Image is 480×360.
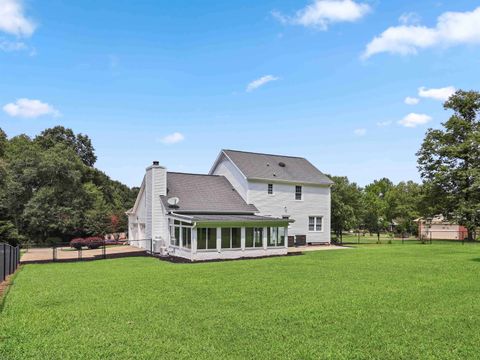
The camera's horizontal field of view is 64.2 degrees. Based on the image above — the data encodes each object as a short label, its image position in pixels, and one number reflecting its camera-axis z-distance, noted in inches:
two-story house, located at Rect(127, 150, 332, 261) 943.0
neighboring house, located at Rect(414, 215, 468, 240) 2041.1
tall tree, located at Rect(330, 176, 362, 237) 1552.7
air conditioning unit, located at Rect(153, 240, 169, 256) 1037.2
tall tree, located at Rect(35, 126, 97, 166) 2105.1
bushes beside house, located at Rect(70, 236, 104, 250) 1138.9
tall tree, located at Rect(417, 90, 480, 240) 1460.4
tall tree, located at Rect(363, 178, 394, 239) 2518.5
